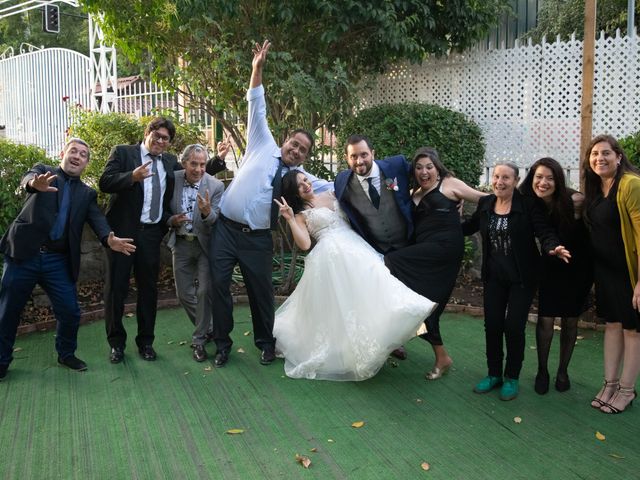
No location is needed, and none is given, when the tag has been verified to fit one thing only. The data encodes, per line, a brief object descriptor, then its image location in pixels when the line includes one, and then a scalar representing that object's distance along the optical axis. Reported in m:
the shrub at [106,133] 7.32
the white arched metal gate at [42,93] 12.47
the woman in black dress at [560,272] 4.13
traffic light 17.73
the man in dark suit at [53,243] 4.39
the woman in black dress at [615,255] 3.81
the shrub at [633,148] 6.40
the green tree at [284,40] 7.23
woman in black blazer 4.17
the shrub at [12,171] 6.07
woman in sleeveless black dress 4.42
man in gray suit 4.89
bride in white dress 4.24
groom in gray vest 4.52
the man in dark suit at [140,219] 4.68
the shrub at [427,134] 7.83
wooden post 6.51
